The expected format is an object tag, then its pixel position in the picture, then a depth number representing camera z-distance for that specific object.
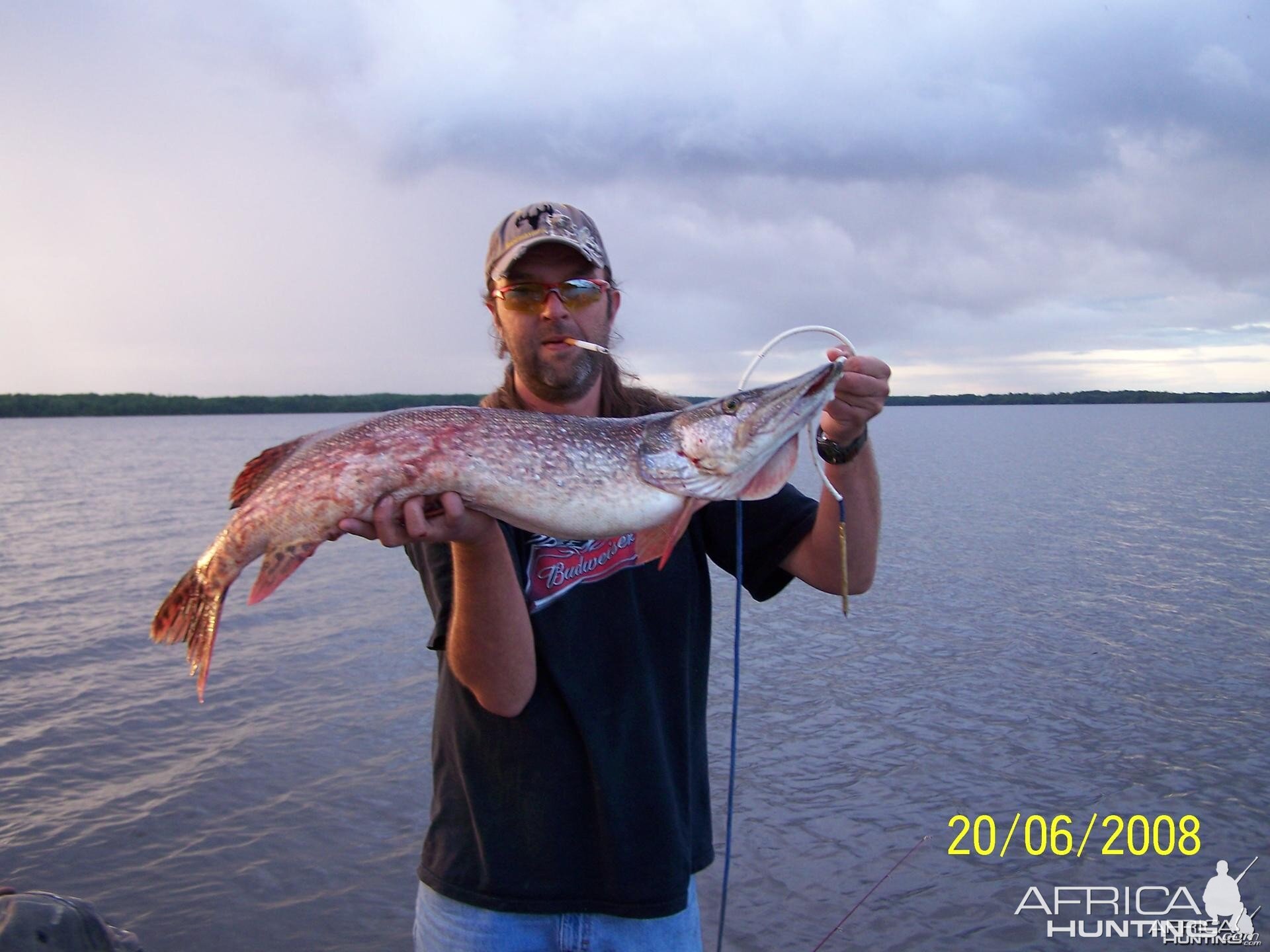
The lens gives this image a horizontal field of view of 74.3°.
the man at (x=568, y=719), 2.51
